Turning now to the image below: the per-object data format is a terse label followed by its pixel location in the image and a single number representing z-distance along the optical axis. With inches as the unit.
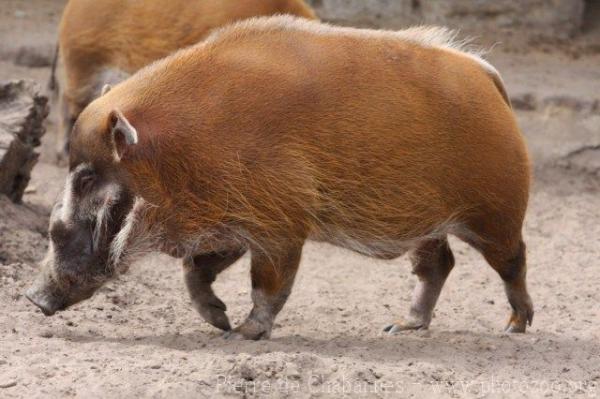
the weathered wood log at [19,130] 467.5
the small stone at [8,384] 284.5
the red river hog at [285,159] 338.0
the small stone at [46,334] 352.7
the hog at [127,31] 563.1
